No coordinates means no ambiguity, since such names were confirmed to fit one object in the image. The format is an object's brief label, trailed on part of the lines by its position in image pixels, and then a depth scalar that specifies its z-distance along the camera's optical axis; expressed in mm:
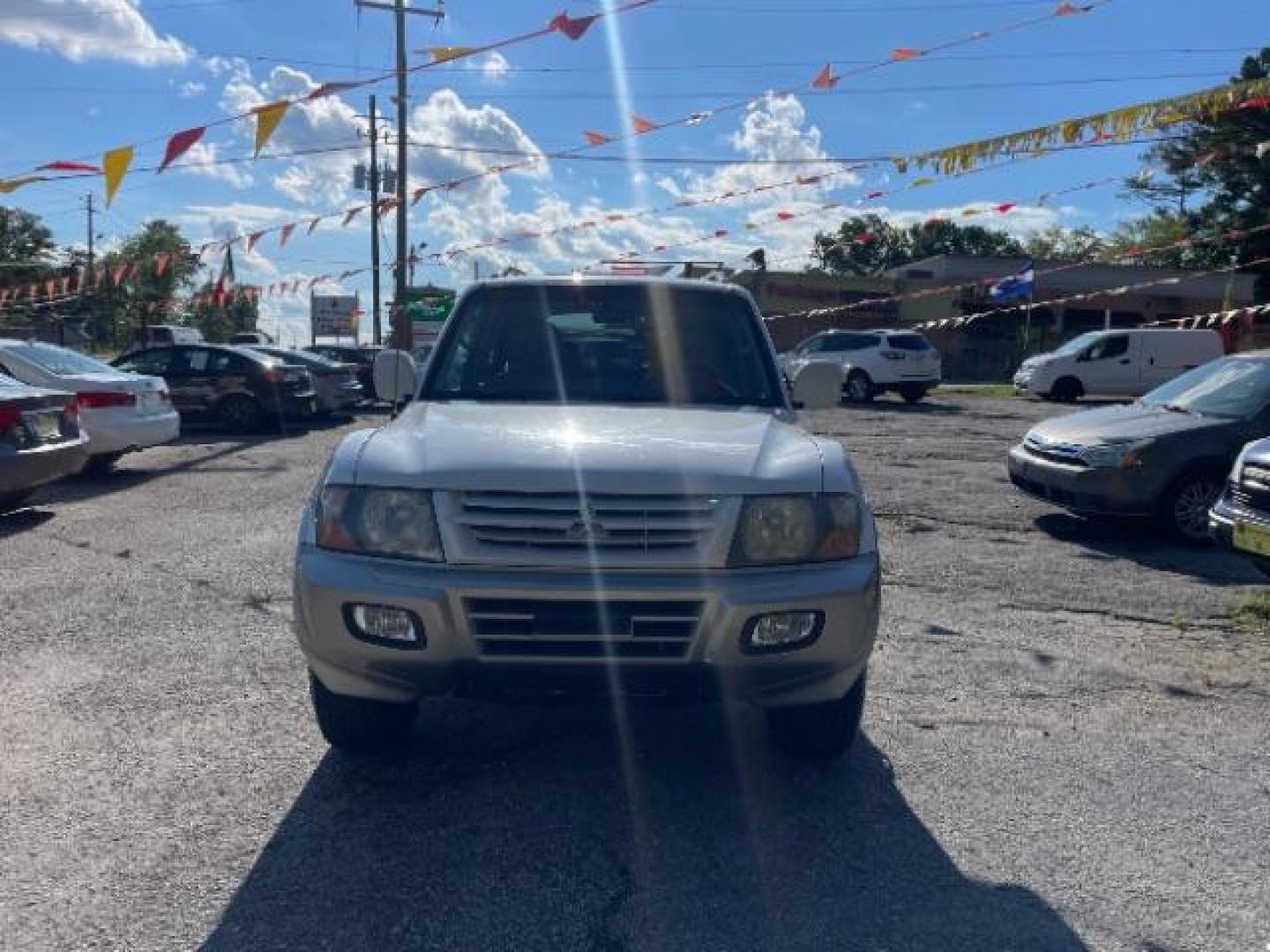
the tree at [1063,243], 79931
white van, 26016
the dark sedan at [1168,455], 8820
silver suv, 3557
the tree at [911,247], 82438
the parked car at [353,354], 24031
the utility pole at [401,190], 25109
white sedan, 11523
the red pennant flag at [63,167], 13185
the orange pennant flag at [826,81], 14039
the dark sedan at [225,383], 17484
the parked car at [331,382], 19031
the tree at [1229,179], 39375
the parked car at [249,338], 33112
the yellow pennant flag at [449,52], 12242
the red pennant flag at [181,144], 13039
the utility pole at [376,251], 38688
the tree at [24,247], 65500
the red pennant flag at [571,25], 11766
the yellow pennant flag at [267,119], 12812
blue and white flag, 33375
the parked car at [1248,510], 6375
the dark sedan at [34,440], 8766
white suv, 26016
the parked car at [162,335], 34469
